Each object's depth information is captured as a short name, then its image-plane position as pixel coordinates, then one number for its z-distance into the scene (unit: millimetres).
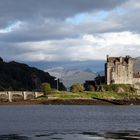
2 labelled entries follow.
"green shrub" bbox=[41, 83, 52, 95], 189275
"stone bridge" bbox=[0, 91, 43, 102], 187588
